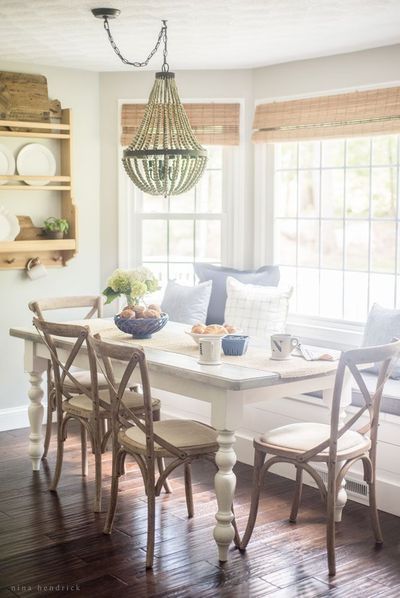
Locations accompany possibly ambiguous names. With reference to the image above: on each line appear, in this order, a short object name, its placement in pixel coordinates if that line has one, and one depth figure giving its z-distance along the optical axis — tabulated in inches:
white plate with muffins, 158.3
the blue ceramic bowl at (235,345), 155.9
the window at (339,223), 199.8
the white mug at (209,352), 147.1
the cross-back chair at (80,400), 161.2
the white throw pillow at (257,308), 203.6
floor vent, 165.6
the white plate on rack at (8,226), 218.4
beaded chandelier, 154.7
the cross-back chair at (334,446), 132.7
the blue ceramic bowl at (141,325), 171.2
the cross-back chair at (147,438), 137.4
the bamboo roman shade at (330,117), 192.7
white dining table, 136.6
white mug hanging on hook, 224.4
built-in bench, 162.2
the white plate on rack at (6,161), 217.8
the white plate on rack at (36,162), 222.2
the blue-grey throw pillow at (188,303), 217.6
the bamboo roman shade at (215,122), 227.3
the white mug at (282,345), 150.7
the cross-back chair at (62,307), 183.6
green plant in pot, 224.4
